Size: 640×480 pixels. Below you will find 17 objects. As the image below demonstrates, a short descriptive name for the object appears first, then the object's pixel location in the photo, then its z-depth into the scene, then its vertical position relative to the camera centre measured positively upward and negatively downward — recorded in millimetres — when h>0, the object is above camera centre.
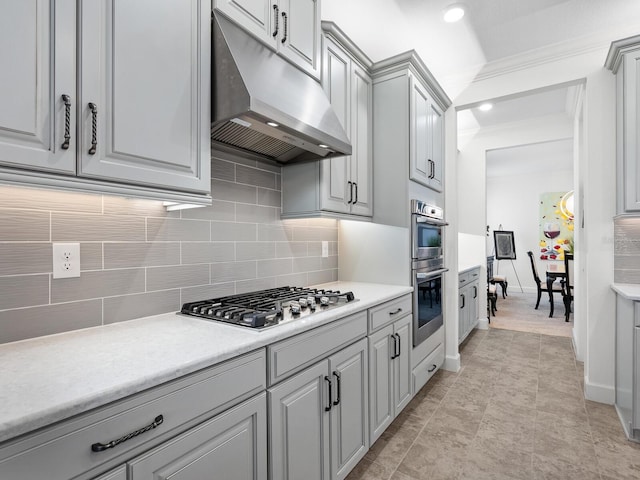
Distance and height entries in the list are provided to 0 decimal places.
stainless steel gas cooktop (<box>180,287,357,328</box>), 1311 -300
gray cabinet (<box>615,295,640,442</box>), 2076 -815
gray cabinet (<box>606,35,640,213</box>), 2291 +822
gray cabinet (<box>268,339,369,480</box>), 1261 -776
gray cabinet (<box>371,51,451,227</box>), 2477 +809
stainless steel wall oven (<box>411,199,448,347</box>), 2480 -218
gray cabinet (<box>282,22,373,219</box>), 2074 +552
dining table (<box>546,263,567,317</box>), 5371 -552
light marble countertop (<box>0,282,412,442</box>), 701 -339
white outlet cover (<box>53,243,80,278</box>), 1211 -70
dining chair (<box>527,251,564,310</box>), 5725 -793
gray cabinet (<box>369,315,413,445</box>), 1899 -827
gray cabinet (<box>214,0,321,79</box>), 1467 +1048
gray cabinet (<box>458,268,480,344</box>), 3676 -738
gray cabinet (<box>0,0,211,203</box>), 878 +454
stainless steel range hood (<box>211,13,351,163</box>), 1357 +613
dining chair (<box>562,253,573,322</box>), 4930 -666
